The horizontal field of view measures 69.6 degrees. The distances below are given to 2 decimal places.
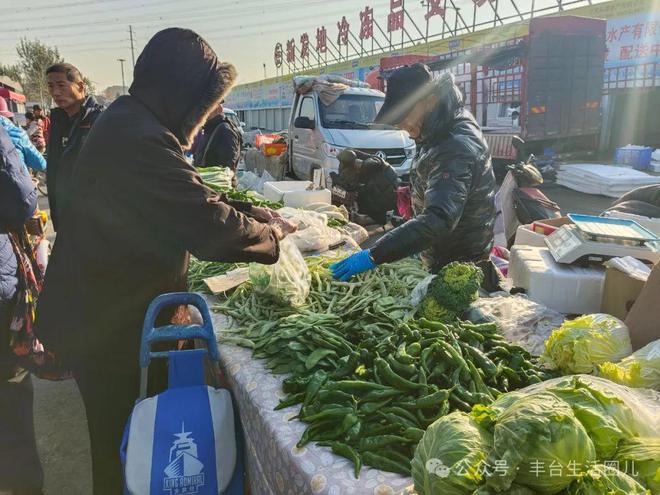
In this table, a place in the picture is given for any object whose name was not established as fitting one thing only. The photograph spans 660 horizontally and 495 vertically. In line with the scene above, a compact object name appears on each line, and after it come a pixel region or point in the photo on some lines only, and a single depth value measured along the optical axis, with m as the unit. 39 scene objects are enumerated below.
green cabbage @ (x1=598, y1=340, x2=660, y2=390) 1.71
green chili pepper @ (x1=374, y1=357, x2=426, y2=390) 1.76
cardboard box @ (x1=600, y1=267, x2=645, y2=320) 2.28
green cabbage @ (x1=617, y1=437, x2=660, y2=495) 1.18
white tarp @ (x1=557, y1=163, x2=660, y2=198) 11.38
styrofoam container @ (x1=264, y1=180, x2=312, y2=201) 5.48
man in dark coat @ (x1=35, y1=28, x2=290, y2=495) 1.93
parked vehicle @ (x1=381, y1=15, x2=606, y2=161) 12.78
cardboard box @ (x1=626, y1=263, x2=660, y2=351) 2.01
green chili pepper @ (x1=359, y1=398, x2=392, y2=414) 1.71
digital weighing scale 2.68
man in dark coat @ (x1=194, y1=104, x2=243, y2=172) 6.43
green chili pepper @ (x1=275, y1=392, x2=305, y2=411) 1.88
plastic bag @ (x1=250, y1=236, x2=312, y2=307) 2.79
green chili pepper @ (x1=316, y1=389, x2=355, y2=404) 1.78
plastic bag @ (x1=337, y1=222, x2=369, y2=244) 4.71
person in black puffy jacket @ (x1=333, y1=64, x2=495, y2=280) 2.70
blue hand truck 1.80
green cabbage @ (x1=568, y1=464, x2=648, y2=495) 1.09
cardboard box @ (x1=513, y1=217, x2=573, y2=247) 3.52
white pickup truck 9.99
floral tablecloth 1.47
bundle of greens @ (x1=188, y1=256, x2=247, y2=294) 3.42
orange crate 12.59
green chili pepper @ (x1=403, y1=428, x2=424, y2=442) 1.56
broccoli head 2.41
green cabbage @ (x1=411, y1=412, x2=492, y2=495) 1.19
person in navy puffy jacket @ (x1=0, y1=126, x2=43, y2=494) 2.52
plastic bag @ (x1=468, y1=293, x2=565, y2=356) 2.29
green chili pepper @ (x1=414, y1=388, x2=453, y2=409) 1.68
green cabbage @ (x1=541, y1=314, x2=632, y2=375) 1.91
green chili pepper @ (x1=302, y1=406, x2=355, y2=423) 1.71
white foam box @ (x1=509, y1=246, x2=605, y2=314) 2.58
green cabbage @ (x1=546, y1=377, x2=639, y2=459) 1.24
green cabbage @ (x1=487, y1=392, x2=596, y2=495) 1.09
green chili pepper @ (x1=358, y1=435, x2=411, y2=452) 1.58
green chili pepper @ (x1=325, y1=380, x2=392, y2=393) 1.81
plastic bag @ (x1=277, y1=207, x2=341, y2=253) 3.80
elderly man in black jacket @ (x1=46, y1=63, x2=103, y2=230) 4.43
